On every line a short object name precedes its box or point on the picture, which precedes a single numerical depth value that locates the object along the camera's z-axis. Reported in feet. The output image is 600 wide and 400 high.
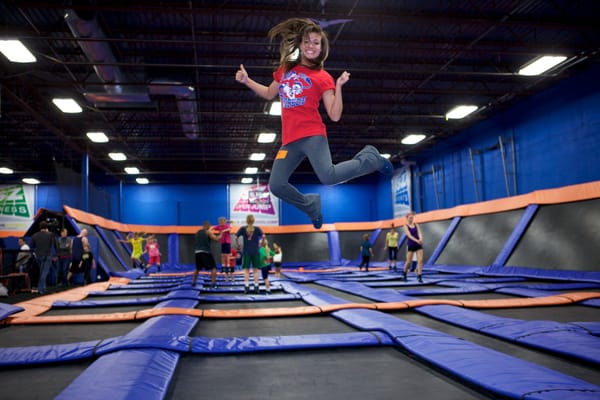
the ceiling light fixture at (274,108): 39.59
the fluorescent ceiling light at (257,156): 59.47
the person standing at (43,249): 22.86
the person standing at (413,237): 24.16
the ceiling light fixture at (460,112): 42.83
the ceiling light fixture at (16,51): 27.92
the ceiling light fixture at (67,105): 37.88
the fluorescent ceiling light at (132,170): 62.80
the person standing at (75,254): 30.63
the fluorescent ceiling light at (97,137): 47.84
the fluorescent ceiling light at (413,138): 50.85
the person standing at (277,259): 34.53
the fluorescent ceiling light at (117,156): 56.99
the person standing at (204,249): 24.16
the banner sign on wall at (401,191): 59.31
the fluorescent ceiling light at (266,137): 49.79
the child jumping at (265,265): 22.70
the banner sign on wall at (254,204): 66.73
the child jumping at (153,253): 39.96
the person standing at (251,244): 21.09
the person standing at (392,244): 36.60
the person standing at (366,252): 39.37
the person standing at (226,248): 30.12
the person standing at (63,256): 28.14
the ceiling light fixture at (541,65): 32.66
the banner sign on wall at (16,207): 62.64
